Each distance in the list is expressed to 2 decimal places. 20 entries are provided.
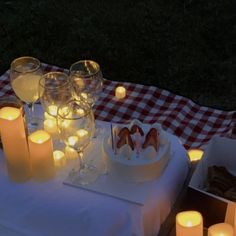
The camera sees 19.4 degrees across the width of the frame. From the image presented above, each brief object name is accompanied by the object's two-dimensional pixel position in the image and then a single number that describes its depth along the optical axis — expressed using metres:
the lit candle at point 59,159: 1.78
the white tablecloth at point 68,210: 1.66
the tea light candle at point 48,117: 1.86
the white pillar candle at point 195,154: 2.13
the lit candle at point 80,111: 1.75
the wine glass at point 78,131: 1.68
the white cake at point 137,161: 1.71
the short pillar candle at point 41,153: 1.69
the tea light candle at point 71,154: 1.80
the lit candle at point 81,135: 1.68
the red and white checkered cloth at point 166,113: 2.37
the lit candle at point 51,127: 1.85
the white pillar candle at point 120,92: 2.56
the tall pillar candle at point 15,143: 1.66
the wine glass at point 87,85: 1.88
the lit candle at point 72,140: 1.69
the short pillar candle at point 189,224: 1.69
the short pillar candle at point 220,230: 1.70
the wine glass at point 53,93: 1.82
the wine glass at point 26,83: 1.86
